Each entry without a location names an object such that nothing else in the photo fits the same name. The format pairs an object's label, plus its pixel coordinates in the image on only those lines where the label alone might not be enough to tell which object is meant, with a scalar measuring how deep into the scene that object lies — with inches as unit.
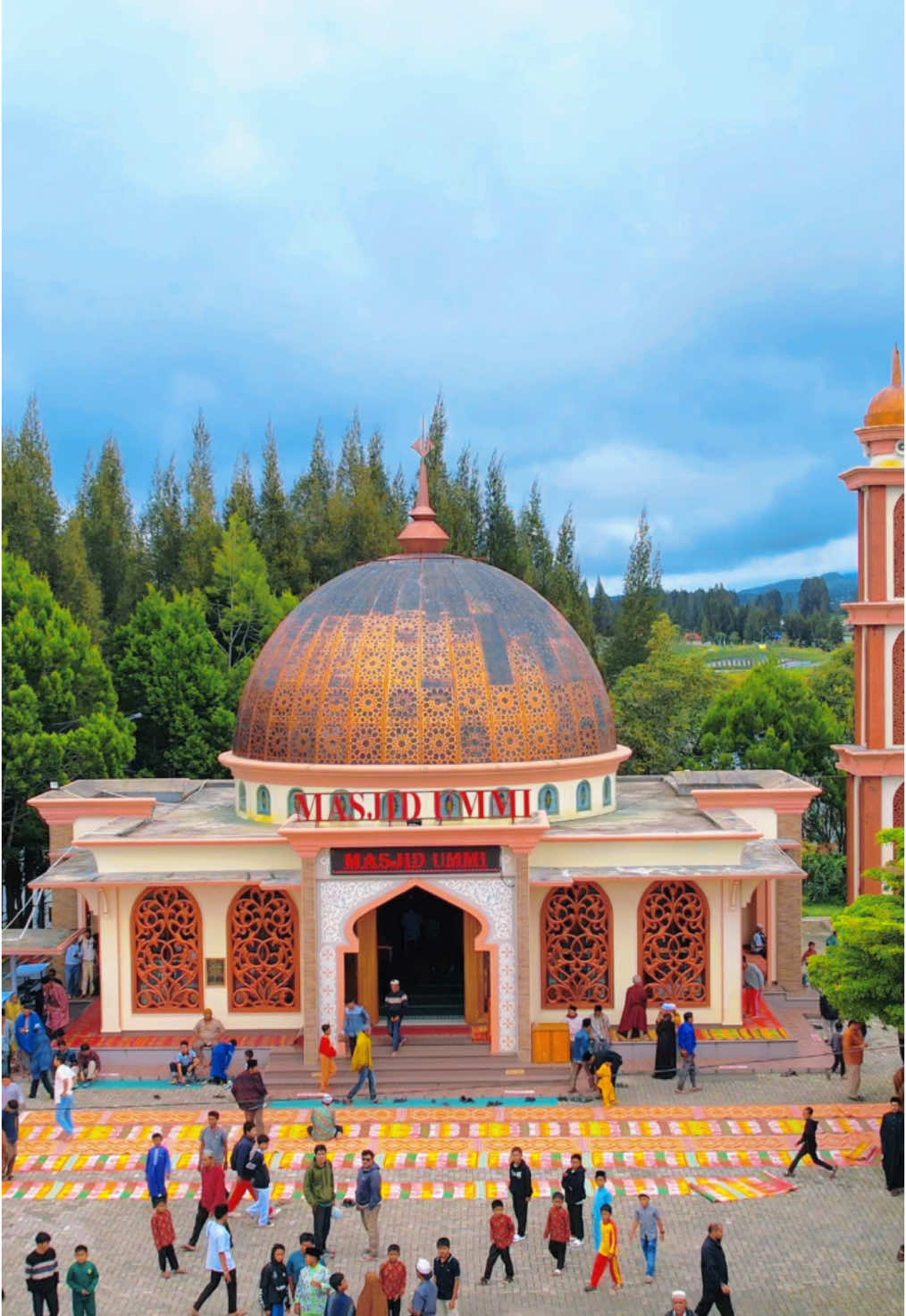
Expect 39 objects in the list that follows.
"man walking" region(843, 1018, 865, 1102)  927.7
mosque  1003.3
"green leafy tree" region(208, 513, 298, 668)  2082.9
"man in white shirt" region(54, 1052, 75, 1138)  870.4
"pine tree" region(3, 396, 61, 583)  1985.7
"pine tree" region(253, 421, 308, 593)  2333.9
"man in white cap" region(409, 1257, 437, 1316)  581.0
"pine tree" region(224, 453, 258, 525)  2455.1
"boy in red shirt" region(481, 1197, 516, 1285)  650.8
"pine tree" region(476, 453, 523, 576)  2479.1
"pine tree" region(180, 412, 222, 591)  2224.4
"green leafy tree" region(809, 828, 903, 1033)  812.0
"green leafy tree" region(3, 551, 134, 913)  1540.4
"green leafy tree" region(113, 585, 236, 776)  1860.2
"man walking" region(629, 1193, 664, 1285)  663.8
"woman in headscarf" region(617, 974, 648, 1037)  1013.2
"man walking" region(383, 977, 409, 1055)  996.6
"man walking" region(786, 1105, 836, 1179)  778.8
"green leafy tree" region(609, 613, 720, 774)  2094.0
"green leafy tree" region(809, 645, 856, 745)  2122.3
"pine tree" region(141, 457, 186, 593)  2383.1
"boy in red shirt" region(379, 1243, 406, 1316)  599.2
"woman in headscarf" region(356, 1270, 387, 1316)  583.5
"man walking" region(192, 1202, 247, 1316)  634.2
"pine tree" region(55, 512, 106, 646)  1984.5
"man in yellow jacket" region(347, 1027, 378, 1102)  930.7
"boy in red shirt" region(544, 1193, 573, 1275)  665.6
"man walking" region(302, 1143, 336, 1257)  682.8
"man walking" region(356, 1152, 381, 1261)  679.1
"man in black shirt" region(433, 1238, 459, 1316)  607.5
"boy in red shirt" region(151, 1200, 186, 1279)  669.3
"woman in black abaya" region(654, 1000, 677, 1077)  976.9
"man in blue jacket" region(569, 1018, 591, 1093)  948.6
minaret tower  1406.3
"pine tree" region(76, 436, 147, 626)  2268.7
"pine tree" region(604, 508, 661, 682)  2501.2
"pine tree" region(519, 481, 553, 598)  2532.0
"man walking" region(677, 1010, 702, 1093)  948.6
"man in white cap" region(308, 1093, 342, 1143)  794.8
